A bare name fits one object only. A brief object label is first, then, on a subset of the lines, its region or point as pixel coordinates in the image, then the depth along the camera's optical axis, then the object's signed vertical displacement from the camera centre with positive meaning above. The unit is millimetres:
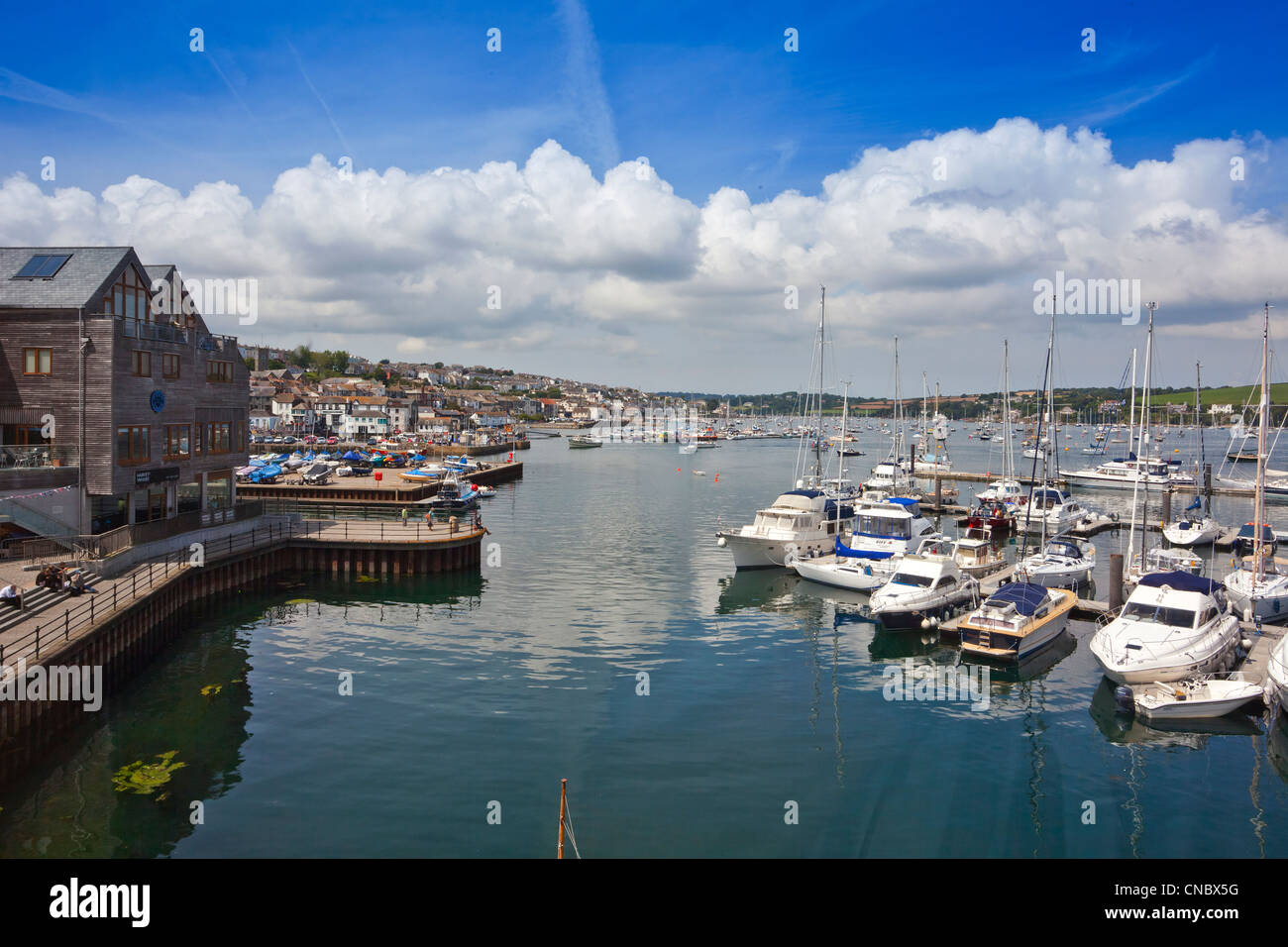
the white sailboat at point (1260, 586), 34312 -6316
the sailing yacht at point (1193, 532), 55719 -6503
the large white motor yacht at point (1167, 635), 26203 -6628
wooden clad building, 34062 +1120
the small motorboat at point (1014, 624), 30906 -7417
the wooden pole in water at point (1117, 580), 35412 -6277
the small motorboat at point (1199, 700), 24547 -7901
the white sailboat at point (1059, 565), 41844 -6795
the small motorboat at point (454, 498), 70438 -6833
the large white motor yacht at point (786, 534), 46688 -6156
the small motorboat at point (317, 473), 77306 -5395
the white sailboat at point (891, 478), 71938 -4715
